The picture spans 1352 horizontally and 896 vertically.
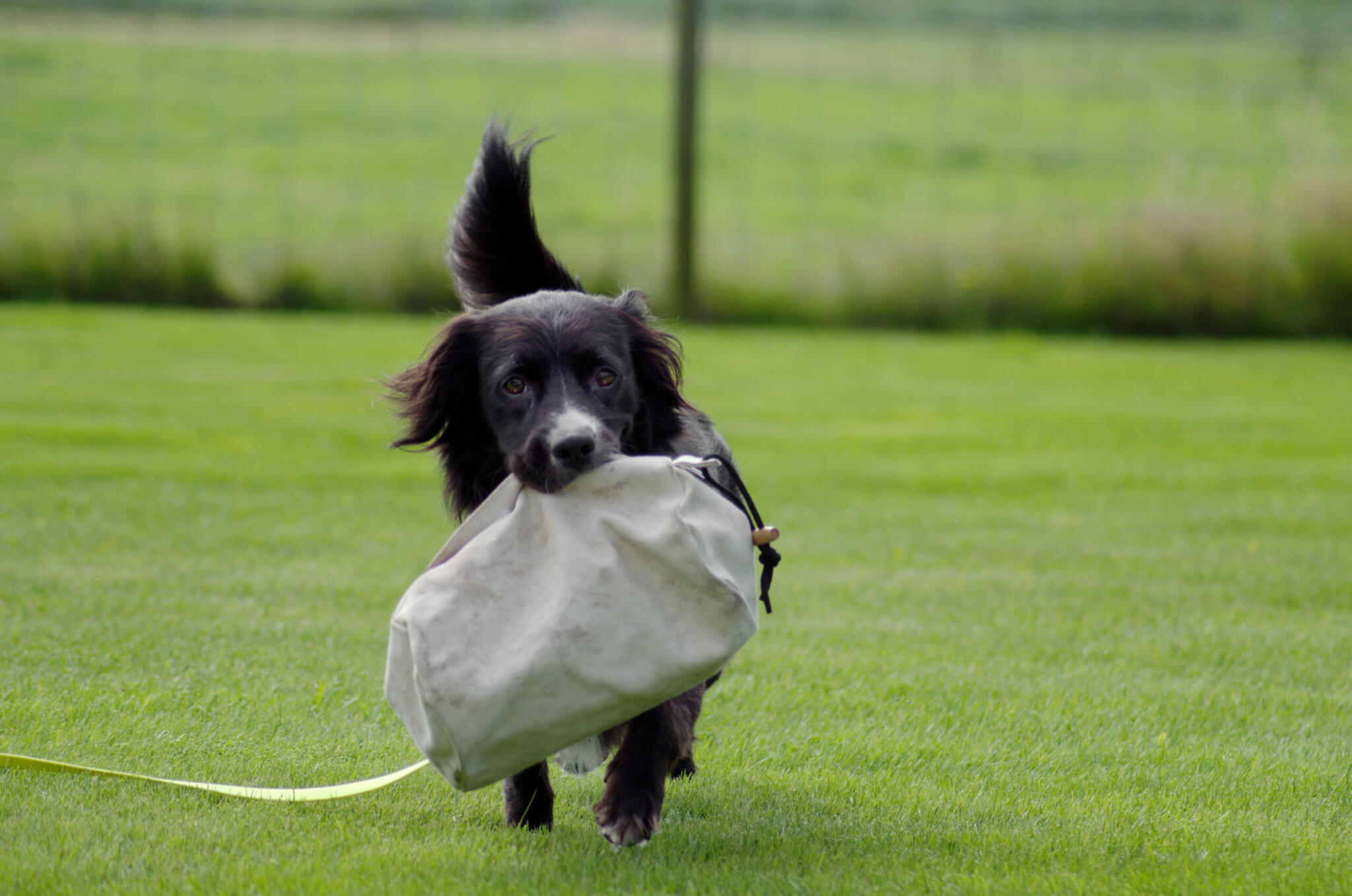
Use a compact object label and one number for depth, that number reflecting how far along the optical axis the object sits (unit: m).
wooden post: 27.00
